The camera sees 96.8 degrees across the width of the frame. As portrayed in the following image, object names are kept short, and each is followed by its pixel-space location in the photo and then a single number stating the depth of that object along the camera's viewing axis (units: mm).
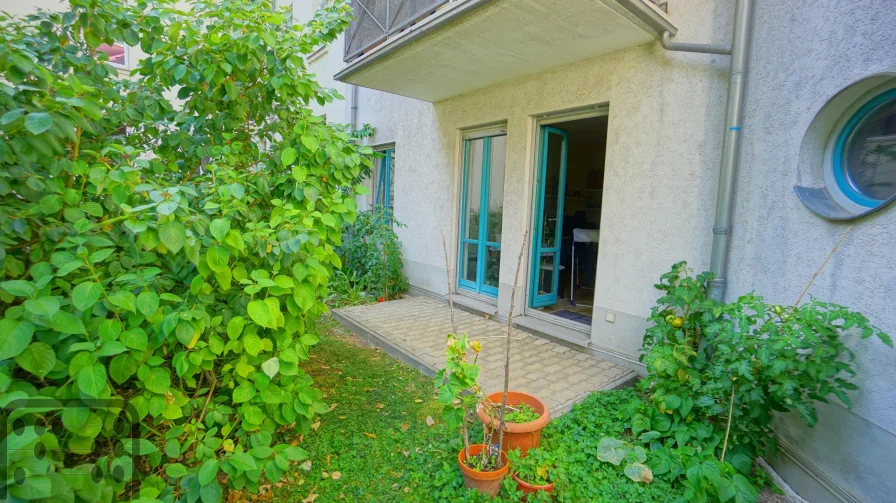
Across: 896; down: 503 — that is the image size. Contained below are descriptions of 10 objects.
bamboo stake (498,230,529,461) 2290
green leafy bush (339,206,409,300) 6762
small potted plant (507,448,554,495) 2334
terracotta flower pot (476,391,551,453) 2494
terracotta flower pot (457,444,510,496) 2262
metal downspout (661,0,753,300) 2953
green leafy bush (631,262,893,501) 2094
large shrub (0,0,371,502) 1623
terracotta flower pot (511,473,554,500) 2312
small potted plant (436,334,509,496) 2184
